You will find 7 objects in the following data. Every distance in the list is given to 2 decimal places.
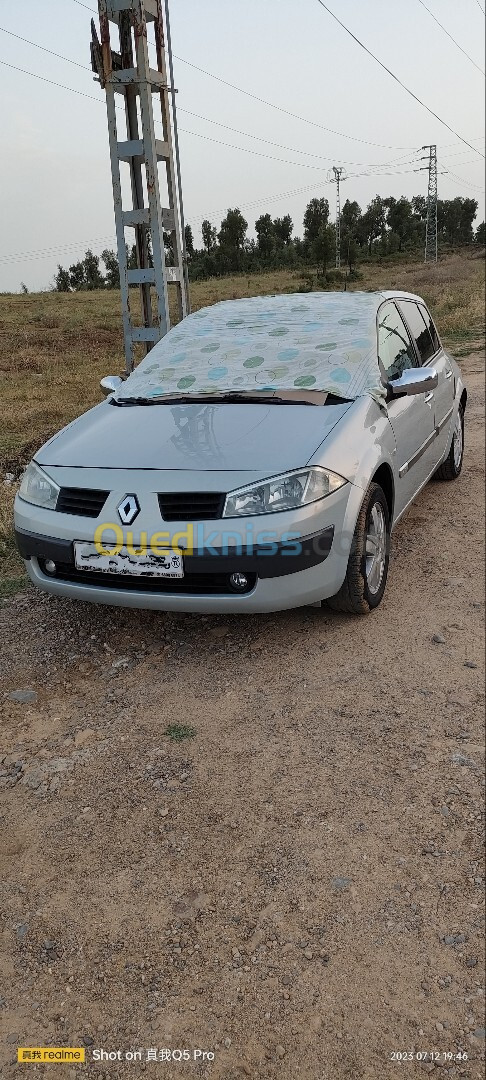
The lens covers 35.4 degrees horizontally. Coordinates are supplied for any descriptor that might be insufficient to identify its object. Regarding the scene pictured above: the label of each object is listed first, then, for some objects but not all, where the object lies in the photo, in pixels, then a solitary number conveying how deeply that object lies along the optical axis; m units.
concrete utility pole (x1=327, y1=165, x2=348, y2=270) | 72.25
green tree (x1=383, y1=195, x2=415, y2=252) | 90.62
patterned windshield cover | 3.90
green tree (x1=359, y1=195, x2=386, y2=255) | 86.81
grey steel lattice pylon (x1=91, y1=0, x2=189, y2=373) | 7.53
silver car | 3.02
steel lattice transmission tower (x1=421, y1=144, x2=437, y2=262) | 69.57
